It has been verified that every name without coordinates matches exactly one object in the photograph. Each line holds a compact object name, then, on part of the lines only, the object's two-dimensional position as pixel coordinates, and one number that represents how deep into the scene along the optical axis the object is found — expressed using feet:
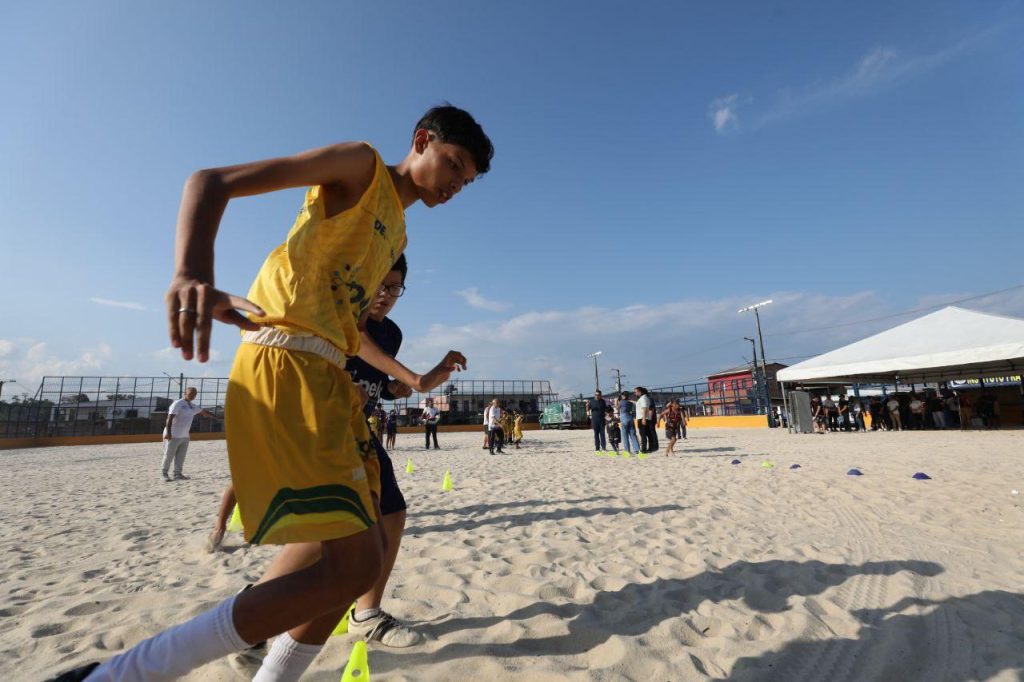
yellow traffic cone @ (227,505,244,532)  14.52
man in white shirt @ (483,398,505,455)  47.89
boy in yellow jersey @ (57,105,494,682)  3.67
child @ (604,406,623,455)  45.83
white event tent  45.01
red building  97.42
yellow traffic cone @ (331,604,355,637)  7.29
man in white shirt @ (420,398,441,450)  54.95
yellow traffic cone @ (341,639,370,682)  5.59
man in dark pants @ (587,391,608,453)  44.11
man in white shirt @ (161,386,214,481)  27.84
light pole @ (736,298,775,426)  78.81
